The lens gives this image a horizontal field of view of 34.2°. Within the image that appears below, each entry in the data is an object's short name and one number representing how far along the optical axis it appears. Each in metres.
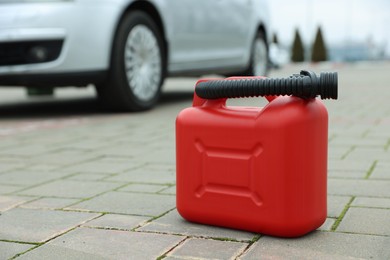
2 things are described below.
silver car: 5.57
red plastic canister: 2.07
